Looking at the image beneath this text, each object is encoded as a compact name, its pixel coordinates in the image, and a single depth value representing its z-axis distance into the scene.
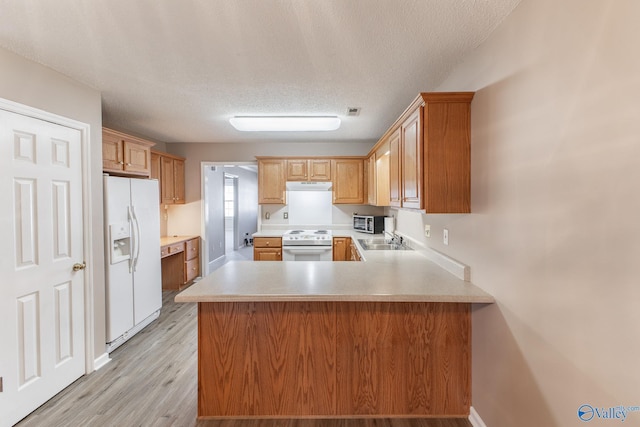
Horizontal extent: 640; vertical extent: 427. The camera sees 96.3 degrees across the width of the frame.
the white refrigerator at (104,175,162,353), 2.75
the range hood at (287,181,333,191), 4.72
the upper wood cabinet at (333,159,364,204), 4.74
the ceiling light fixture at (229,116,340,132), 3.34
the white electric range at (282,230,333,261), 4.37
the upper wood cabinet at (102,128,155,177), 2.90
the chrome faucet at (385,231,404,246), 3.49
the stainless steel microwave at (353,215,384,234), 4.54
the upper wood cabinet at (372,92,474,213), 1.83
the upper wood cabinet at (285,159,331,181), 4.73
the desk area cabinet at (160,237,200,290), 4.62
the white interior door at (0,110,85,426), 1.87
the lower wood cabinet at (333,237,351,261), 4.45
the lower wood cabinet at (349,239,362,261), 3.64
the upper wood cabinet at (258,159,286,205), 4.73
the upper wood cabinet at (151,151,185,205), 4.24
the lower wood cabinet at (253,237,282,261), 4.55
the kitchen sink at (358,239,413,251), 3.41
